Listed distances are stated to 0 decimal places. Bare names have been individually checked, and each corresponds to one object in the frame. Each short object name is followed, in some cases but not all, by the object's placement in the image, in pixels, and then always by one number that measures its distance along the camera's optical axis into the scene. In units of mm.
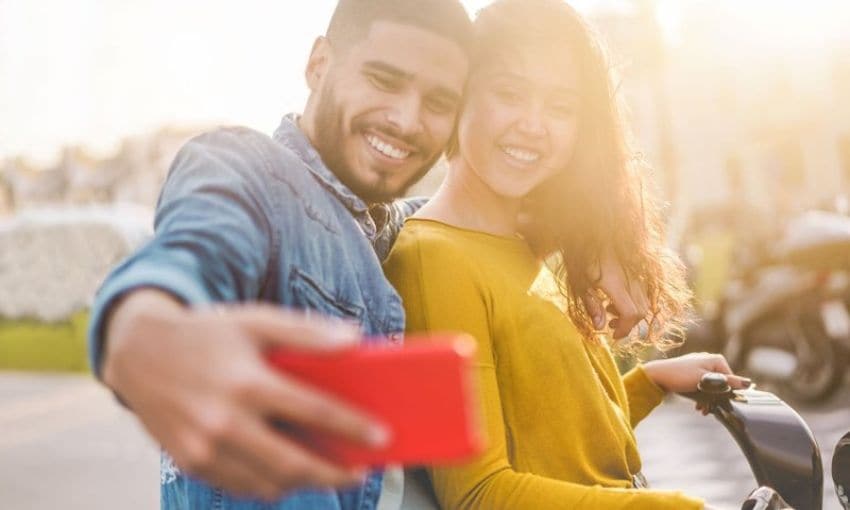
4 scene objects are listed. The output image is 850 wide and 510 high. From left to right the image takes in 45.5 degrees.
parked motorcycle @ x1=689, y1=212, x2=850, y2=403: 6844
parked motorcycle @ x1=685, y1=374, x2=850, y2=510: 1987
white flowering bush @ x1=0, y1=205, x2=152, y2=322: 12703
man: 750
